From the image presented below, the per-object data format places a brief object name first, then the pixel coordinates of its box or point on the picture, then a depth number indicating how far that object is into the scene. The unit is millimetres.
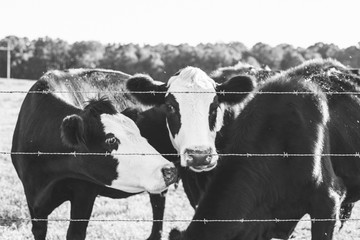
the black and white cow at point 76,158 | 5461
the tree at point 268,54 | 63875
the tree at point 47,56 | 63719
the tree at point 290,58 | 63375
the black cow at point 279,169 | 4531
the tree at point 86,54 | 65938
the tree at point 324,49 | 52016
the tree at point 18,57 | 67125
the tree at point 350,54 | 43919
